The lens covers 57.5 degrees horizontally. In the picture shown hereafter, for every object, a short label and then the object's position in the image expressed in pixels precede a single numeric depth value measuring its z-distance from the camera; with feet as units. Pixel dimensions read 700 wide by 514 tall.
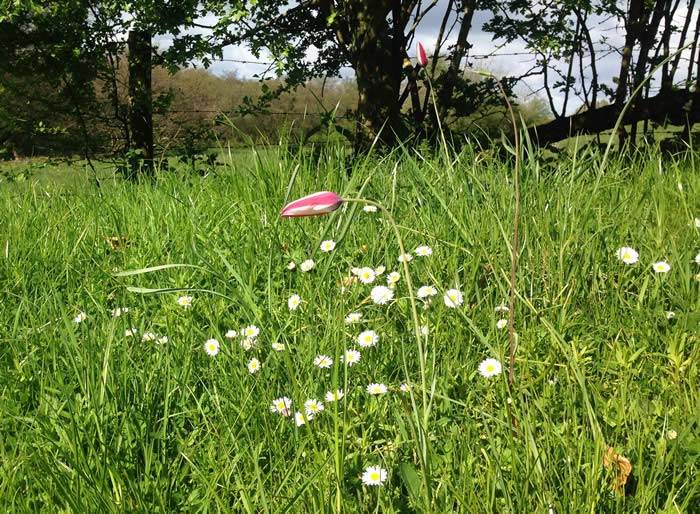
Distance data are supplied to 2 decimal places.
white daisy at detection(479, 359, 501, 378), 4.70
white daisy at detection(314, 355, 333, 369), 4.80
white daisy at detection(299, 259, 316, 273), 6.37
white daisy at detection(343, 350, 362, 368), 4.97
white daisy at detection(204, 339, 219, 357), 5.26
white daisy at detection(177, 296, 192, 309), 6.22
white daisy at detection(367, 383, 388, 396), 4.59
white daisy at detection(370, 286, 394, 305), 5.70
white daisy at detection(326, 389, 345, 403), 4.40
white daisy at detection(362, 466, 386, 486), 3.86
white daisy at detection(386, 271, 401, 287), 6.17
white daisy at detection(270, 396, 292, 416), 4.33
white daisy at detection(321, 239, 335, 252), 6.91
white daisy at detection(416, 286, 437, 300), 5.73
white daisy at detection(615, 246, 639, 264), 6.22
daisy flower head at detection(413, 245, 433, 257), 6.42
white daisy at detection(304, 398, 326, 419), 4.37
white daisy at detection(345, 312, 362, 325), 5.55
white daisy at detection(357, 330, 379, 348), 5.13
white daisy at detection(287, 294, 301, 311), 5.92
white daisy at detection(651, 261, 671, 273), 5.94
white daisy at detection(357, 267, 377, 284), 6.26
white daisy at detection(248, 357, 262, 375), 4.85
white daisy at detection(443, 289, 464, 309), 5.38
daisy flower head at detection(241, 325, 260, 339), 5.16
